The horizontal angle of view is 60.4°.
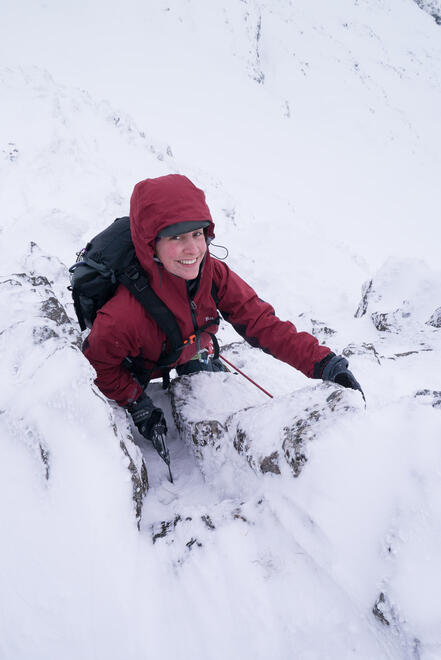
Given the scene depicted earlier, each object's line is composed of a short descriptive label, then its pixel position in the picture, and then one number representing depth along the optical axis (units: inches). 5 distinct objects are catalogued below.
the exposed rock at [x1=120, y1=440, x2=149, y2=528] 72.3
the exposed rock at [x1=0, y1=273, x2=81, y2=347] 104.7
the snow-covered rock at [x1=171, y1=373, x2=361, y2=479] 72.1
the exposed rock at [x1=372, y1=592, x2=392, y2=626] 52.2
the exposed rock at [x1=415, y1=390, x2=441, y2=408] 71.8
